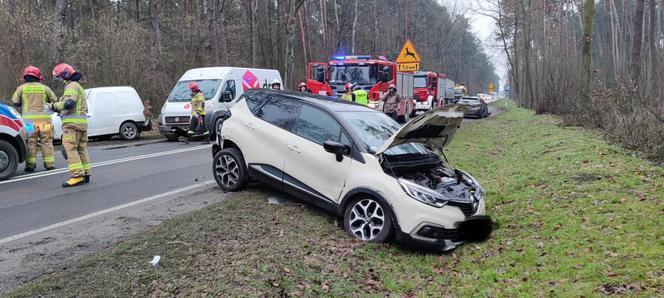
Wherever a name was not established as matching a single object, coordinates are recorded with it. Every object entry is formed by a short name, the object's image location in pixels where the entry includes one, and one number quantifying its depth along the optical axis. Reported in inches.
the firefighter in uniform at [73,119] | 305.7
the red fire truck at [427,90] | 1146.7
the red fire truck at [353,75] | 765.4
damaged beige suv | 210.4
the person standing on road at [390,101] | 567.5
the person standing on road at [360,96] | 580.4
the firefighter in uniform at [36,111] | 344.2
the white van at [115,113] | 597.0
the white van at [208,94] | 599.5
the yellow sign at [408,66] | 674.2
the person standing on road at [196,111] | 563.2
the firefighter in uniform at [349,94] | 585.7
